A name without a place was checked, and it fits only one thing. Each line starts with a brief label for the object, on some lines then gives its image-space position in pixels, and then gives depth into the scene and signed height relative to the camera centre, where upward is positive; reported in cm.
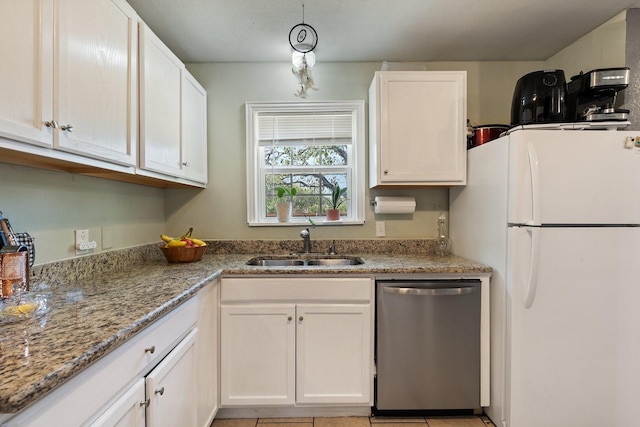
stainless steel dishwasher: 179 -76
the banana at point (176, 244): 196 -20
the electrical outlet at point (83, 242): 151 -15
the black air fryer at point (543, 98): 175 +65
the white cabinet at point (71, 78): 89 +46
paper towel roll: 235 +6
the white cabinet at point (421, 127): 206 +57
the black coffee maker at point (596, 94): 167 +68
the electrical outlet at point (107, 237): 170 -14
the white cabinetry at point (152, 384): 71 -52
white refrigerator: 156 -33
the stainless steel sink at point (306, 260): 229 -35
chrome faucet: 232 -20
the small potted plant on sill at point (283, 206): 243 +5
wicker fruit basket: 197 -26
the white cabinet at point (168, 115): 151 +56
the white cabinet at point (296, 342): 179 -74
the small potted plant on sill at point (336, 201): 244 +9
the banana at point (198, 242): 205 -19
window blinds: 250 +68
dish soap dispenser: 228 -20
